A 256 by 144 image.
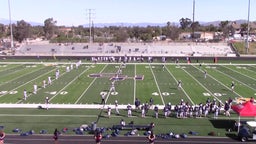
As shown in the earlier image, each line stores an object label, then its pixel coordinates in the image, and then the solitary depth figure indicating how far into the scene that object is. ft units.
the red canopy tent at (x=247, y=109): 60.75
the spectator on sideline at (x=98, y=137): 52.01
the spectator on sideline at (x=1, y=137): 52.31
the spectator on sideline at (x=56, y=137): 54.19
